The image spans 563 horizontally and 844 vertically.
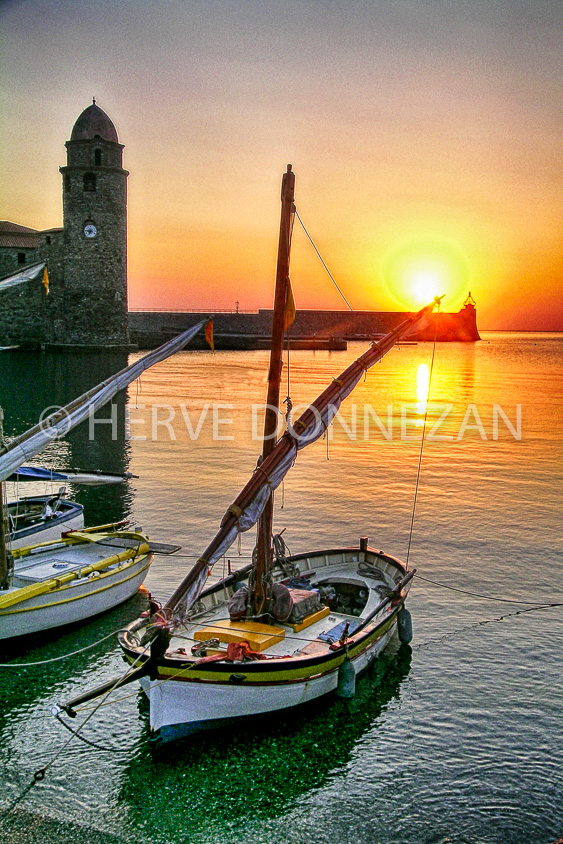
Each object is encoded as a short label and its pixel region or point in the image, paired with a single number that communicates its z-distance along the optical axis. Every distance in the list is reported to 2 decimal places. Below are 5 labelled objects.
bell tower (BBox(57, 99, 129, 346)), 74.31
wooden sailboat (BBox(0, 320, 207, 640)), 13.62
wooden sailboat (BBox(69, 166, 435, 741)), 10.51
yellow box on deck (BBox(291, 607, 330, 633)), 12.25
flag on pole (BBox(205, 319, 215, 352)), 16.06
